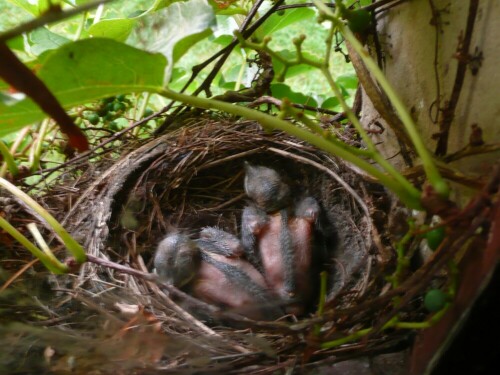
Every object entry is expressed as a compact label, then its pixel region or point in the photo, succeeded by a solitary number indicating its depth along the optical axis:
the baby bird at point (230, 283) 0.12
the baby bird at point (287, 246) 0.12
